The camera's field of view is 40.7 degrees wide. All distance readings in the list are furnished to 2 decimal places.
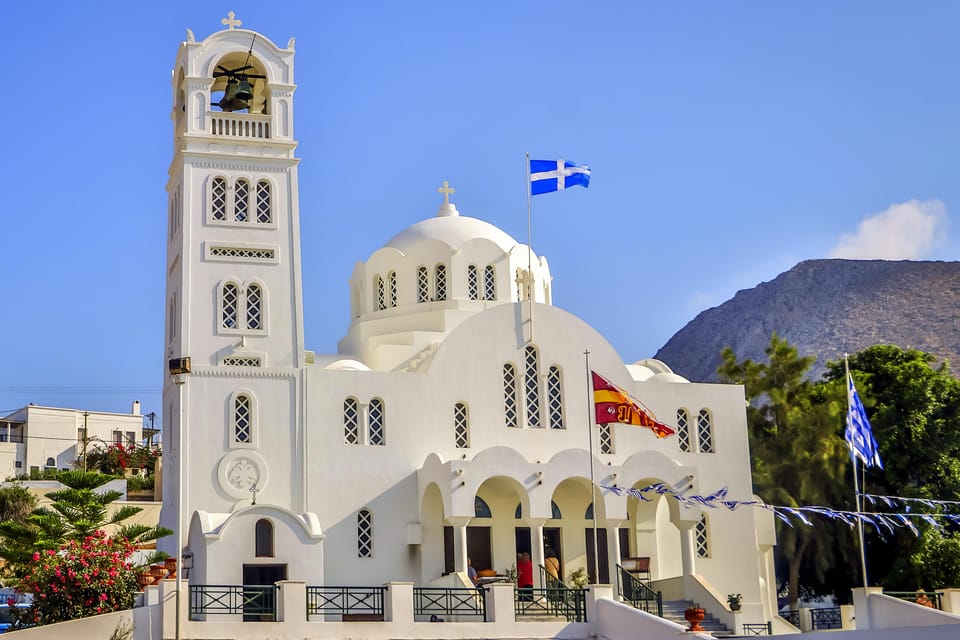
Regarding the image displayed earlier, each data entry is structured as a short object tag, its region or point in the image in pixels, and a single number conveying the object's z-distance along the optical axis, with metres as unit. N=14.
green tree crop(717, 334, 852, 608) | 39.38
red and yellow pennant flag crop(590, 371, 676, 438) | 30.67
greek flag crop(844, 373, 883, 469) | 28.03
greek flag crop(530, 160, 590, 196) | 32.19
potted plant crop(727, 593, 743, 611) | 30.01
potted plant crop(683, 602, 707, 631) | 23.89
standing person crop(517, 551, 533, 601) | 30.17
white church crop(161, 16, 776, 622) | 29.28
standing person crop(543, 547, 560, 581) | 30.62
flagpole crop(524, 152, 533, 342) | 33.01
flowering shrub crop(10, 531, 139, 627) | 23.30
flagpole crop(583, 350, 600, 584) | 29.97
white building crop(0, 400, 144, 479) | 78.00
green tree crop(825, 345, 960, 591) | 38.94
